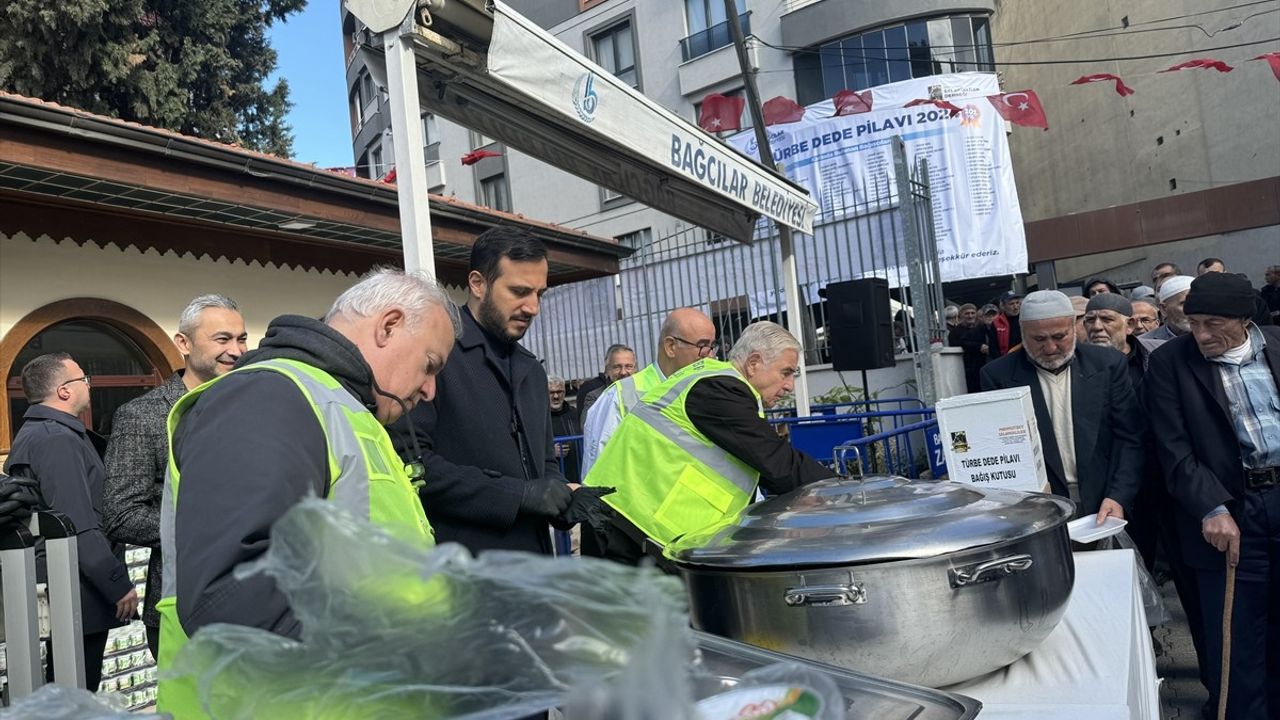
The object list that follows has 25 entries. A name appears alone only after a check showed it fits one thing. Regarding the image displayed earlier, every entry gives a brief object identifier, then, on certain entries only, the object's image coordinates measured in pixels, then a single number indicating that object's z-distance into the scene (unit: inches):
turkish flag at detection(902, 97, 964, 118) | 610.5
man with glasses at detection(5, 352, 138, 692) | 128.3
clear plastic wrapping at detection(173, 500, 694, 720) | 29.0
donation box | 132.0
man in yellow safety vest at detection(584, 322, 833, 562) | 101.7
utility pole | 238.8
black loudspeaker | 329.1
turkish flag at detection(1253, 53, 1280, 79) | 502.0
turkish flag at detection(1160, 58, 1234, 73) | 511.9
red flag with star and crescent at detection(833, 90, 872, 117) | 626.5
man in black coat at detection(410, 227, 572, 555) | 83.1
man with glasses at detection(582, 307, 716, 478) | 163.2
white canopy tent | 104.8
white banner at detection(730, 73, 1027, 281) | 610.5
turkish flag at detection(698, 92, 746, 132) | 581.9
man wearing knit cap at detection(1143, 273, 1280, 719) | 126.0
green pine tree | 460.1
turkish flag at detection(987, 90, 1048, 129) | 607.5
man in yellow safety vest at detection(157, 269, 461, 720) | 40.9
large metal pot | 64.9
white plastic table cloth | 68.7
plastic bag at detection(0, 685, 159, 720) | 36.1
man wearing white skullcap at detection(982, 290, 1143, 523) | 142.9
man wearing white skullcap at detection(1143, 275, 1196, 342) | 191.0
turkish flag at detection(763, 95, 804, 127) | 627.2
